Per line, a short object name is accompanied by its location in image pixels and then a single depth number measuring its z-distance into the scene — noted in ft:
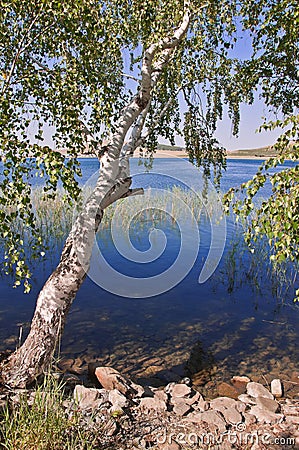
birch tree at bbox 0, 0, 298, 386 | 12.74
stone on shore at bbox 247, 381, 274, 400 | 17.50
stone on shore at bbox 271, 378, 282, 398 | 18.38
